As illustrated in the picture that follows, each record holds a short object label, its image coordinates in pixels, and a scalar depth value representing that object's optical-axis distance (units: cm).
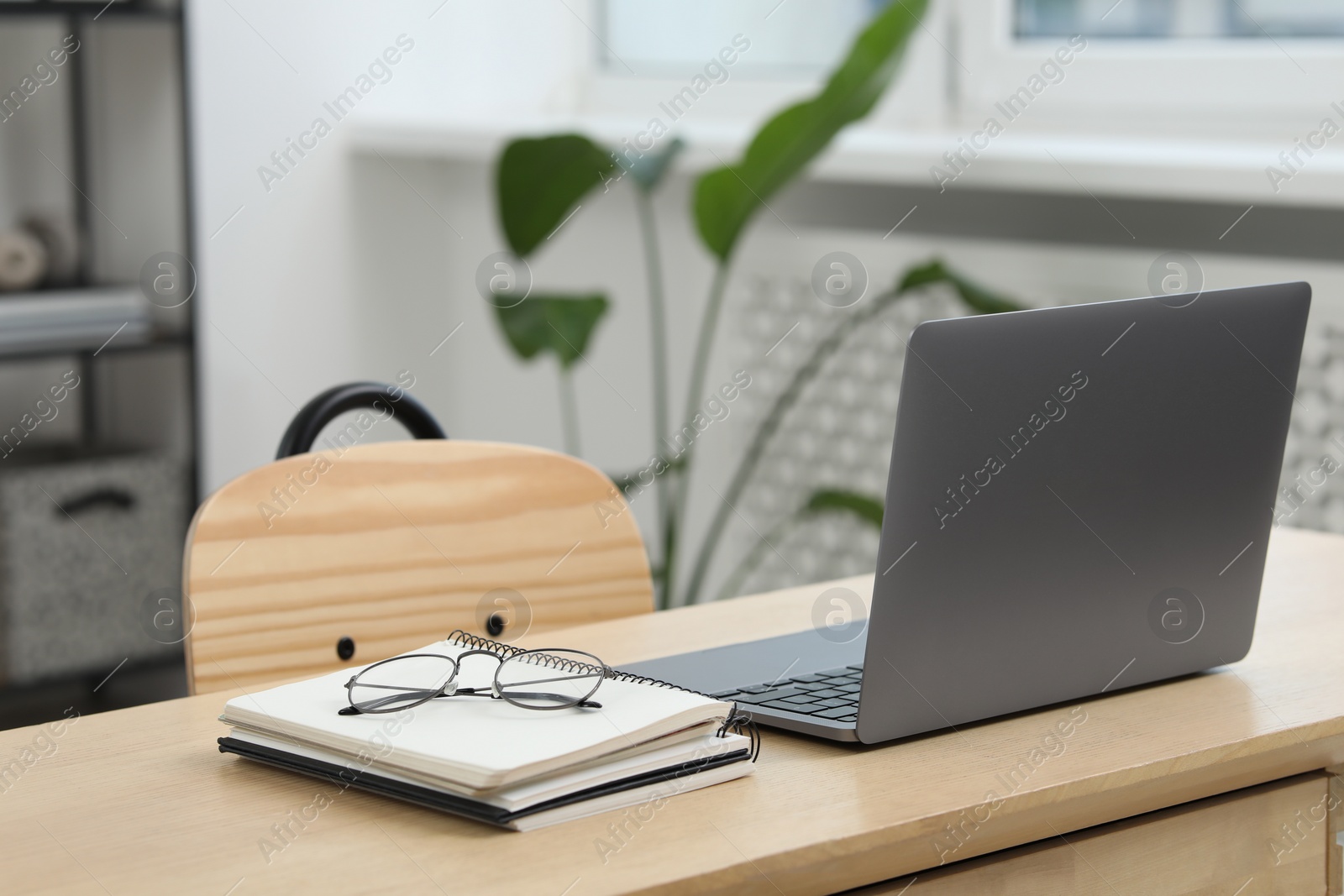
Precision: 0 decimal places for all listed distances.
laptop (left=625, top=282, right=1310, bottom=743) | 201
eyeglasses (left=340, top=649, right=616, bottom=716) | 202
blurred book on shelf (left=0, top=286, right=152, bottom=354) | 386
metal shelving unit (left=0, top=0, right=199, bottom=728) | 388
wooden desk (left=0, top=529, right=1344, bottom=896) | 191
